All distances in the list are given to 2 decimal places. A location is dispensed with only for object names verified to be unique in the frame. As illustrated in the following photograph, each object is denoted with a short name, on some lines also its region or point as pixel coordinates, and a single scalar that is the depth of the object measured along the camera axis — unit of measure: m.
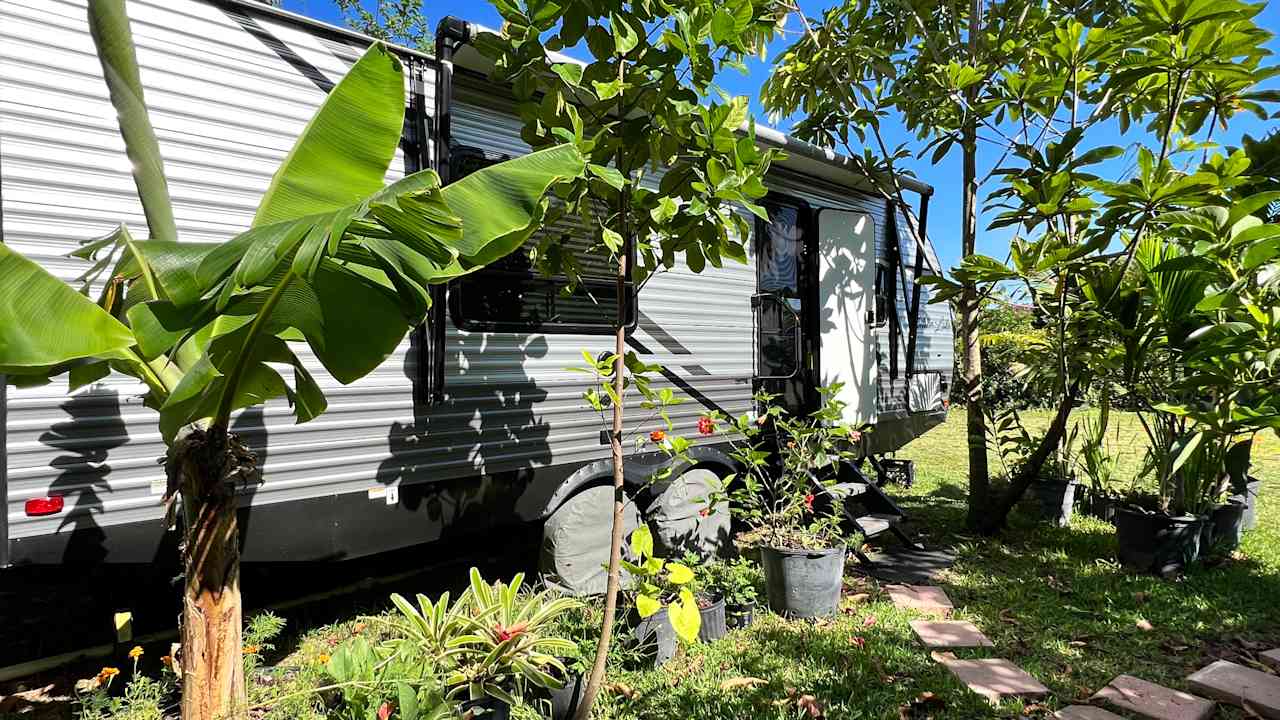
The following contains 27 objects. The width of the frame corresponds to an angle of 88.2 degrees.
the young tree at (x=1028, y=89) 4.11
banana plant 1.58
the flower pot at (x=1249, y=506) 5.77
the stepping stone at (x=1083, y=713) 2.82
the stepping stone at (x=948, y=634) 3.60
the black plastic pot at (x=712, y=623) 3.56
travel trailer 2.49
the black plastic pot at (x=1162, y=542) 4.65
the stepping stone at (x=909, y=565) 4.74
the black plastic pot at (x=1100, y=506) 6.00
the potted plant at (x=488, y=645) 2.47
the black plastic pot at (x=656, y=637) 3.25
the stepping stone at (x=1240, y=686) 2.88
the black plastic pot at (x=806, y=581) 3.92
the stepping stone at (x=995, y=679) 3.05
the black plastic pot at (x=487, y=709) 2.39
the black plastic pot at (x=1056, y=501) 5.99
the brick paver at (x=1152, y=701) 2.85
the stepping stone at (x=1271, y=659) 3.34
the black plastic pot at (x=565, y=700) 2.75
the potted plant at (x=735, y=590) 3.81
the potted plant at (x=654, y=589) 2.37
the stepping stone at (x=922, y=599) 4.13
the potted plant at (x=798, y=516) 3.94
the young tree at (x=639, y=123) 2.41
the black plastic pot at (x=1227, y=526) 5.14
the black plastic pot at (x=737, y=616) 3.80
